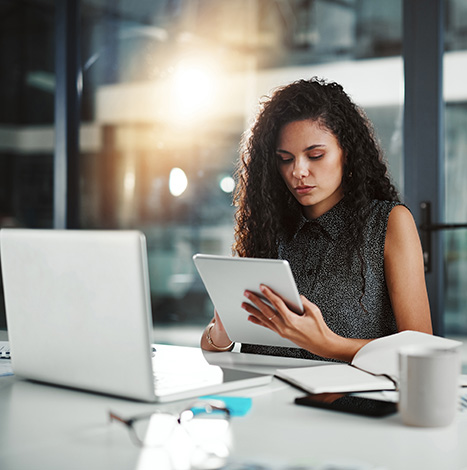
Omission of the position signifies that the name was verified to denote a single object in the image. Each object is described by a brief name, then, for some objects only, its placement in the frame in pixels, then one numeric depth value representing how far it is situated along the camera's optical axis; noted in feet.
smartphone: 3.06
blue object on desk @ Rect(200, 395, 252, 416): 3.13
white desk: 2.45
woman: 5.53
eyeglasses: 2.55
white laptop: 3.07
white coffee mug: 2.86
